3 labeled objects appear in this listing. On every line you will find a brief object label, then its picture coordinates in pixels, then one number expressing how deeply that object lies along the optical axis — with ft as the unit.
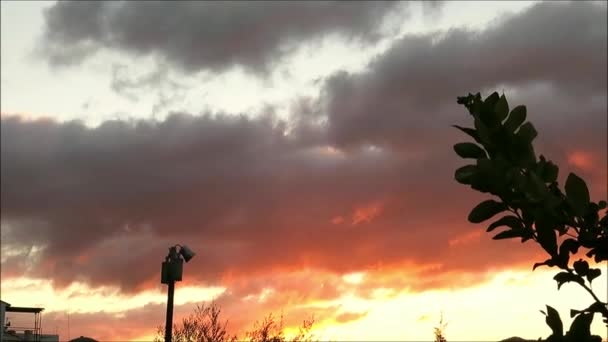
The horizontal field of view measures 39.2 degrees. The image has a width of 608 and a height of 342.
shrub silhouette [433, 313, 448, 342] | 155.94
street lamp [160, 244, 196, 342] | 73.51
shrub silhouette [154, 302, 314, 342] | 104.58
